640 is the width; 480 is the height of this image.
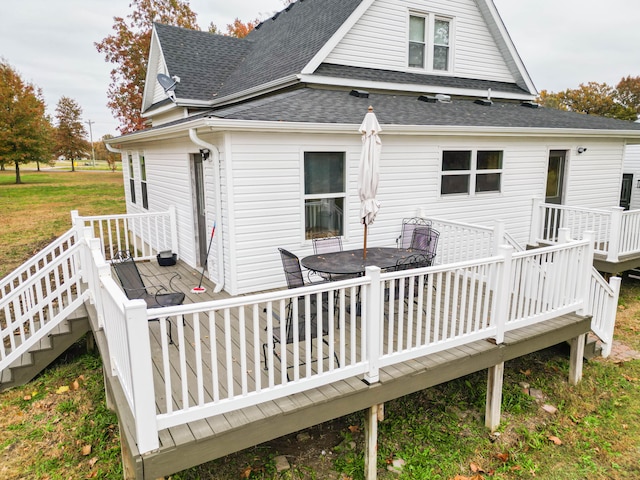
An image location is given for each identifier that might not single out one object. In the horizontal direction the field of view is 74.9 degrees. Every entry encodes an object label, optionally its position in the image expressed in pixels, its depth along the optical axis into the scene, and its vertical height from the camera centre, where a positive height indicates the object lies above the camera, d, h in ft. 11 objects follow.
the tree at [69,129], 173.99 +14.19
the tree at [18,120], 110.93 +11.70
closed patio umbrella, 18.11 -0.30
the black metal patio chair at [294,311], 12.80 -5.16
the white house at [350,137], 21.42 +1.53
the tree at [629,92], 138.62 +22.92
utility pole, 252.91 +24.41
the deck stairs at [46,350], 18.52 -8.47
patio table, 17.51 -4.41
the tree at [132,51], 84.33 +22.32
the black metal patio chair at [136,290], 16.93 -5.18
